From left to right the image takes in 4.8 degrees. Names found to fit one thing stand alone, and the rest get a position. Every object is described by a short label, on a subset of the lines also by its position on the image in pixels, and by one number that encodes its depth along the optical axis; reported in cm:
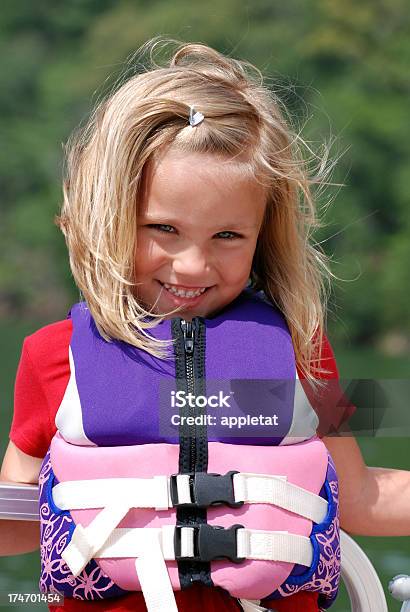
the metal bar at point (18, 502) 446
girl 440
